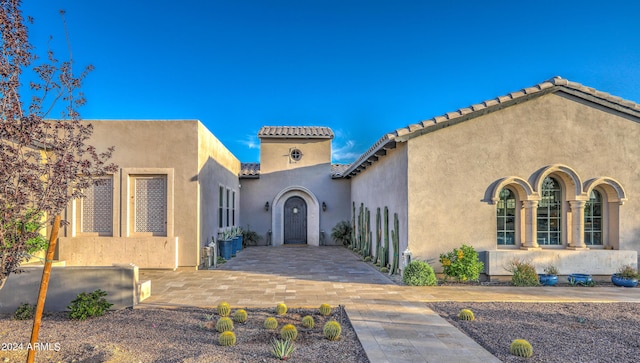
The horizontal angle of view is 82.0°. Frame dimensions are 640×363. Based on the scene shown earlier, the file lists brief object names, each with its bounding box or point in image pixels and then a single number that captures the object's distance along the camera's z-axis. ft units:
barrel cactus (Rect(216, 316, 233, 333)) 18.80
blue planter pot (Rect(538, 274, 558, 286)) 30.68
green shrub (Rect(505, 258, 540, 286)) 30.45
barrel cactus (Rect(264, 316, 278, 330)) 19.39
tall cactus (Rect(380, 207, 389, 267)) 39.42
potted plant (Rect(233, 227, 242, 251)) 54.24
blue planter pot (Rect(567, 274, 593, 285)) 30.81
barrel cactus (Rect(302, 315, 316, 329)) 19.51
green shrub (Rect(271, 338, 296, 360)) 15.30
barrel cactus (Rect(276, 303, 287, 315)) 22.04
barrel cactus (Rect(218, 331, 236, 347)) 16.87
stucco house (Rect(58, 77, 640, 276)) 32.30
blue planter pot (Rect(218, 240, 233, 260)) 46.14
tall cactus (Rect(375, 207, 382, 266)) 42.55
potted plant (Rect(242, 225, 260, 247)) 64.23
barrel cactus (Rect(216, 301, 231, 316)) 21.88
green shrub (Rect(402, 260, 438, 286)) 30.37
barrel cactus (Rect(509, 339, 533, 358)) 15.66
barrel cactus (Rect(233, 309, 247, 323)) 20.52
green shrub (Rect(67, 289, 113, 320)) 21.38
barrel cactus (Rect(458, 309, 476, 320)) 21.07
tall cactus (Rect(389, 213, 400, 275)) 35.24
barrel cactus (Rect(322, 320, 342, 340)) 17.69
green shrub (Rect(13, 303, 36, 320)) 21.38
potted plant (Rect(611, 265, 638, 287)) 30.31
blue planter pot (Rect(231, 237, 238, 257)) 50.44
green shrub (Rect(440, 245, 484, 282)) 30.81
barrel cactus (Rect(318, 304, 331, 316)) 22.04
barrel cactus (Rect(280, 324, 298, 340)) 17.37
